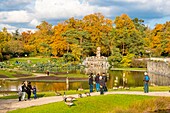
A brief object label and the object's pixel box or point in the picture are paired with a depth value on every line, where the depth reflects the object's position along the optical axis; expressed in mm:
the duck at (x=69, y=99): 22061
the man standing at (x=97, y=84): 30106
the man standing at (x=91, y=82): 29295
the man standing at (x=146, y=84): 27969
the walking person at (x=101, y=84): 26794
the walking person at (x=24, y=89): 25673
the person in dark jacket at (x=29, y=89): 25984
